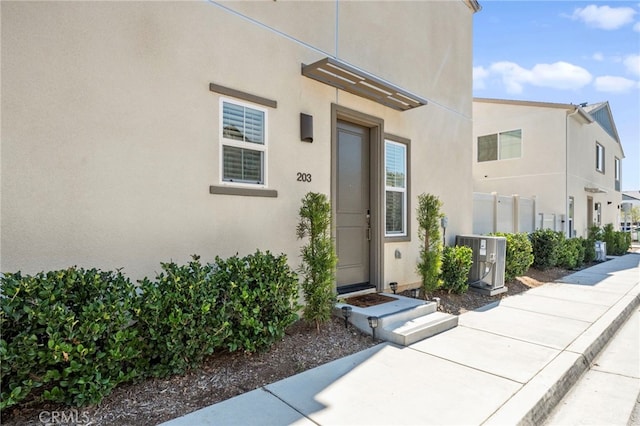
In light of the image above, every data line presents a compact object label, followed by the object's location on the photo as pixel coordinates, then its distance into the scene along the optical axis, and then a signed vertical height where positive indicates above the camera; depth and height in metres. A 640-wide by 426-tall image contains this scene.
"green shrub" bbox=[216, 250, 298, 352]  3.36 -0.82
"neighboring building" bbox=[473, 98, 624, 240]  13.96 +2.75
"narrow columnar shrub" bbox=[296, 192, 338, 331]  4.34 -0.61
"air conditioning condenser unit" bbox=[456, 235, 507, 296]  6.93 -0.94
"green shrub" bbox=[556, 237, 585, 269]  10.52 -1.06
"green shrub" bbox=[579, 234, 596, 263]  12.59 -1.11
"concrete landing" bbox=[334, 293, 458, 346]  4.39 -1.42
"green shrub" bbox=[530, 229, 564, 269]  9.95 -0.82
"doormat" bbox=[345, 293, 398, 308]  5.16 -1.28
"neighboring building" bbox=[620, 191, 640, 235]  27.49 +0.34
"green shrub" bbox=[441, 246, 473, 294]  6.44 -0.96
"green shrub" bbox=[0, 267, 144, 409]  2.32 -0.87
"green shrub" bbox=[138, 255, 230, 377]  2.93 -0.91
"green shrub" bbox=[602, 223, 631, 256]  15.95 -0.97
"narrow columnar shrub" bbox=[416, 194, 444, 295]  5.98 -0.48
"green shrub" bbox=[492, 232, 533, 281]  7.89 -0.85
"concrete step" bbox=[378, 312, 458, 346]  4.31 -1.44
